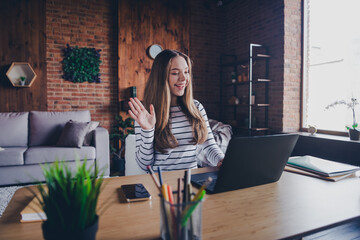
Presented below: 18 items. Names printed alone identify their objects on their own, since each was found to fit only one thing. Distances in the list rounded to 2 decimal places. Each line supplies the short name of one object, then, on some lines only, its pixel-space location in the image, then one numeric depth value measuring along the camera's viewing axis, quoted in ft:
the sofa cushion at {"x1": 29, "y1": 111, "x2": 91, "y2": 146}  12.34
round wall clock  15.49
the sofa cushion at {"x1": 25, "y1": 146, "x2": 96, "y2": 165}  10.52
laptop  2.95
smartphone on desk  2.94
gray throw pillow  11.25
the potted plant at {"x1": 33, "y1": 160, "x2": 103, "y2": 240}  1.65
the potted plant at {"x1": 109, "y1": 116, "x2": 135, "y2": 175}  14.06
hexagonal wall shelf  13.38
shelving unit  13.57
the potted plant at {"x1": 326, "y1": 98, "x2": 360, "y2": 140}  9.51
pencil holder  1.82
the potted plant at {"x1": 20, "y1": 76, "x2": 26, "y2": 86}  13.33
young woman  4.94
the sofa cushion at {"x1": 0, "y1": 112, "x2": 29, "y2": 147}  11.93
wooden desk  2.24
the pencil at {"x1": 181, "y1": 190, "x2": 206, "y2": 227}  1.82
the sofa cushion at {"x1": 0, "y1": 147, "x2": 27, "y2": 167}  10.16
